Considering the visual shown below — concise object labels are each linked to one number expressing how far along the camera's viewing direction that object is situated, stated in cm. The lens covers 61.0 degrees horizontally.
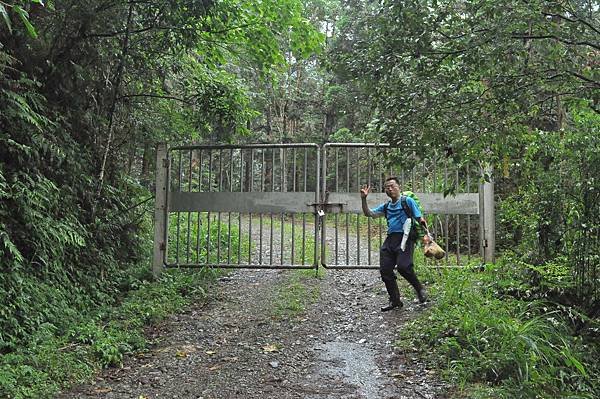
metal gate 809
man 670
